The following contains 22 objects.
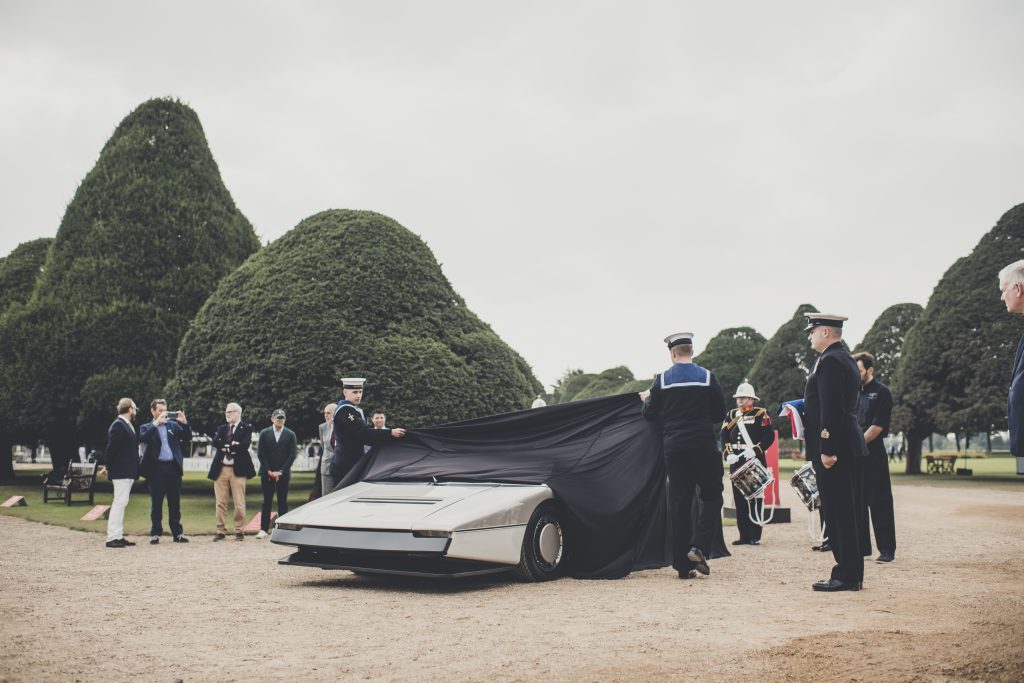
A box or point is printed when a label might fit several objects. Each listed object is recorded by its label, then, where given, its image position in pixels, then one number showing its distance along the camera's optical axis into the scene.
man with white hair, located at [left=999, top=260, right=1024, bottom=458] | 4.63
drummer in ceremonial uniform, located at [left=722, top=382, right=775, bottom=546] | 11.47
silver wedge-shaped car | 7.26
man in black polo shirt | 9.54
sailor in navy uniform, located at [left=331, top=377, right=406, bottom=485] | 9.61
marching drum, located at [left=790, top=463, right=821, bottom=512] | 10.38
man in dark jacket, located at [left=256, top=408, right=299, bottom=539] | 13.38
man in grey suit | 12.37
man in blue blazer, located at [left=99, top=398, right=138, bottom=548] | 11.76
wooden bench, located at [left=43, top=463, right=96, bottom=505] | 19.64
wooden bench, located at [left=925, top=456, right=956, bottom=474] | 35.97
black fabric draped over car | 8.34
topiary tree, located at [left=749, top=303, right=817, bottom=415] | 50.81
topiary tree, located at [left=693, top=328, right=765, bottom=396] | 62.72
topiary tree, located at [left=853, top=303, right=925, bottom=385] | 42.81
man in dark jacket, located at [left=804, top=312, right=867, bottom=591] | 7.36
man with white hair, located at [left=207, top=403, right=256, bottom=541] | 12.84
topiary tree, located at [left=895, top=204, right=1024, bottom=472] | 29.97
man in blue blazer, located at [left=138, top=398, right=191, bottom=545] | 12.42
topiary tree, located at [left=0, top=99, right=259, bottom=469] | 26.83
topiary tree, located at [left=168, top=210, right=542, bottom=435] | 18.67
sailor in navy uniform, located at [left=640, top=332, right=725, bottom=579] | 8.32
